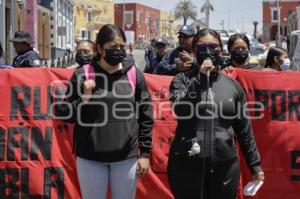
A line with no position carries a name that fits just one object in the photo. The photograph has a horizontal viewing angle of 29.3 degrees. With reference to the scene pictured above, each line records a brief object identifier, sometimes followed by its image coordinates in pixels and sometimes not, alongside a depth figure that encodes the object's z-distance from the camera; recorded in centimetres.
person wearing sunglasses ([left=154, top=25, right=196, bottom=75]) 654
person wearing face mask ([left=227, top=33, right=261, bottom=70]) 577
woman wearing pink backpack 415
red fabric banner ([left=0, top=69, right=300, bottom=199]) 564
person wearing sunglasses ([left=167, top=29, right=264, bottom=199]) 394
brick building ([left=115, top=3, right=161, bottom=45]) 11050
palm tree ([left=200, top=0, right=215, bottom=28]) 10876
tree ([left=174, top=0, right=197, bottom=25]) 11481
